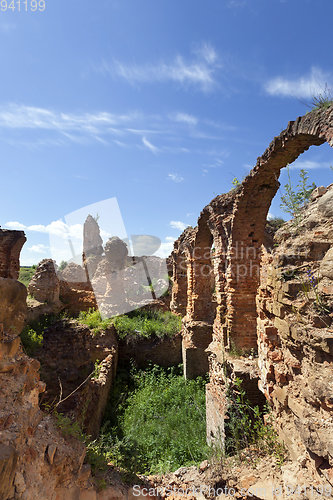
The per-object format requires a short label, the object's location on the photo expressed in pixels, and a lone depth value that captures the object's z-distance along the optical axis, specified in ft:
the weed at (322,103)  12.17
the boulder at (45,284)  43.11
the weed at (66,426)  8.24
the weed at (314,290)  8.18
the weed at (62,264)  149.67
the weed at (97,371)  22.09
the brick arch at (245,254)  20.01
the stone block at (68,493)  7.00
